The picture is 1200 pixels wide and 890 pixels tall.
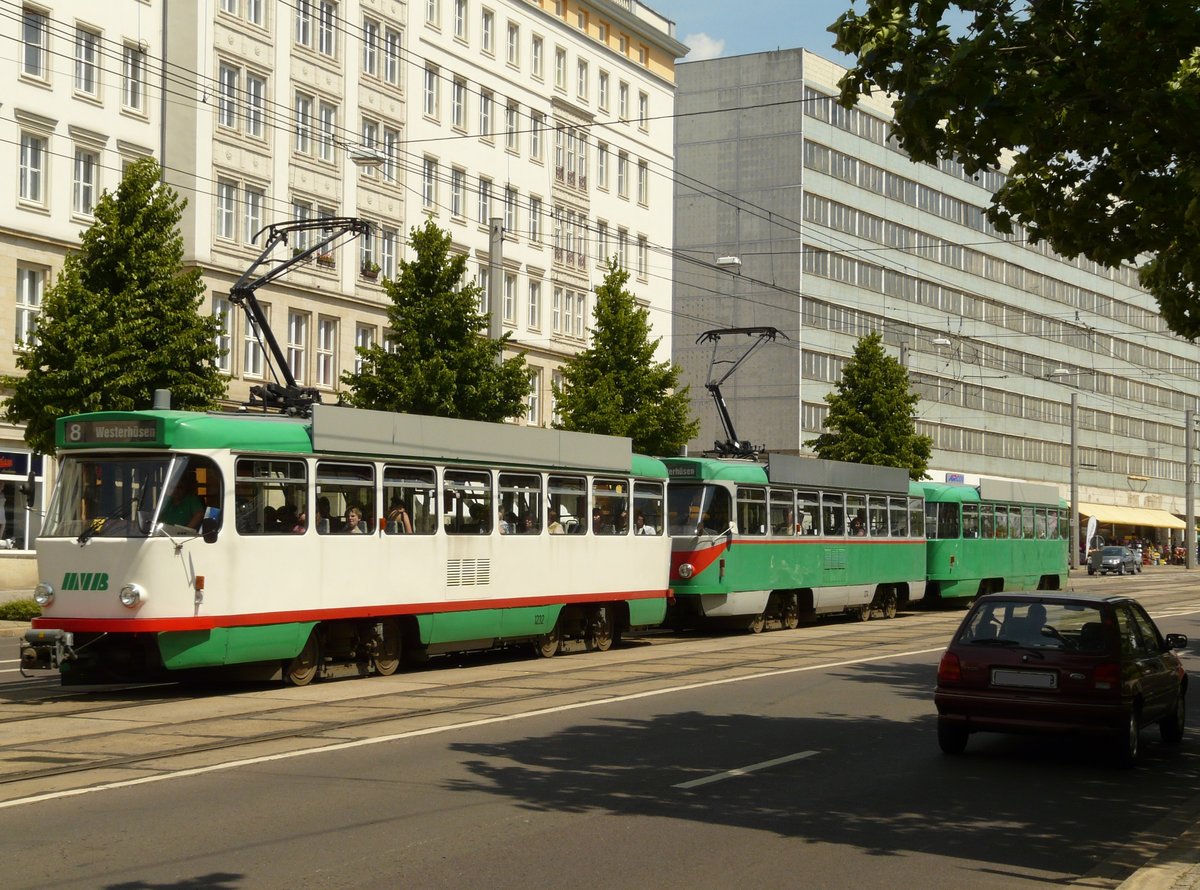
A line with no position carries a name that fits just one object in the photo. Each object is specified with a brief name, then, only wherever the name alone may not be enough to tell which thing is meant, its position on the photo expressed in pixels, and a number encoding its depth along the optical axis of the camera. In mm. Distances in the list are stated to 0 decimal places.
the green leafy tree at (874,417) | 58219
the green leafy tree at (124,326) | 30047
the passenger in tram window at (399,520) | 19359
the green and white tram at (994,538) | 37594
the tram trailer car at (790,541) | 27438
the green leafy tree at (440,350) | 36406
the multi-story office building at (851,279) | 82000
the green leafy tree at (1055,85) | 9367
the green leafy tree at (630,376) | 44875
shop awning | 103812
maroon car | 12719
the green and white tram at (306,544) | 16281
